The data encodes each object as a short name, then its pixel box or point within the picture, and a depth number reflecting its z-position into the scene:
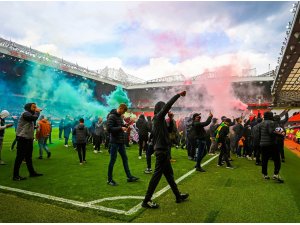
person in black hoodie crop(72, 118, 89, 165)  8.82
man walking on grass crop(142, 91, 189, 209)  4.49
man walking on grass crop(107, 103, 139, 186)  6.04
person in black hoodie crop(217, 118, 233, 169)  8.52
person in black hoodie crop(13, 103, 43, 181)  6.26
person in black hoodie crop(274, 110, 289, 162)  8.73
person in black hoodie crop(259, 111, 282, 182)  6.60
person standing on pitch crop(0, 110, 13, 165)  8.01
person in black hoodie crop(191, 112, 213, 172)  7.98
